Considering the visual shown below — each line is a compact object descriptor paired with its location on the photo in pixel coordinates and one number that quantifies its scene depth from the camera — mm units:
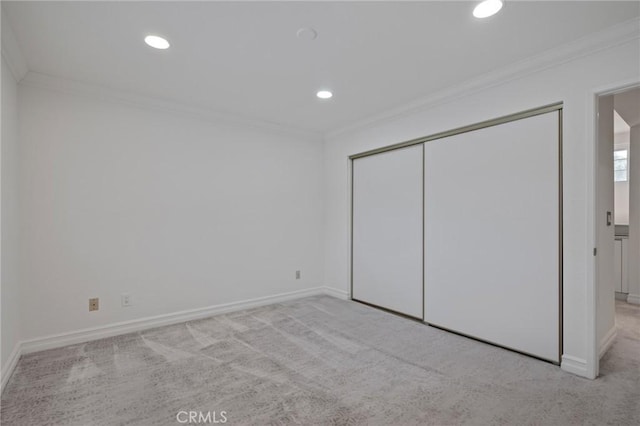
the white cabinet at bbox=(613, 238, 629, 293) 4293
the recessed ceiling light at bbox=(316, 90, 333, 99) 3223
